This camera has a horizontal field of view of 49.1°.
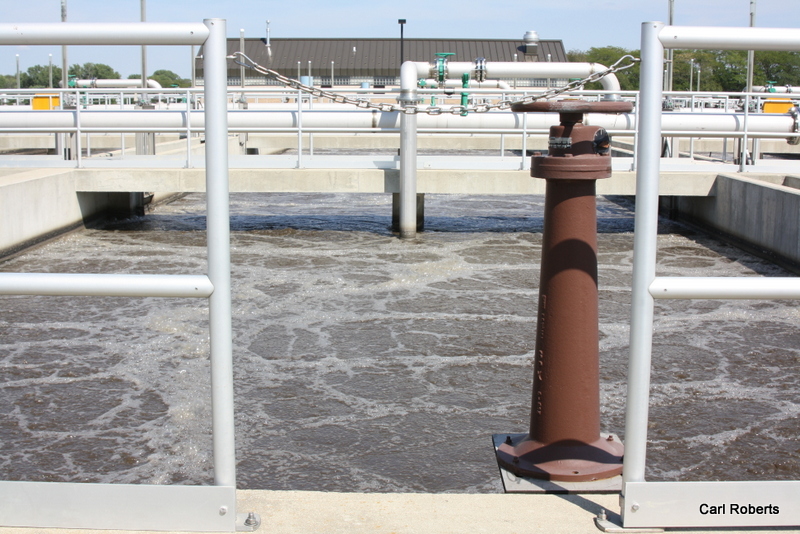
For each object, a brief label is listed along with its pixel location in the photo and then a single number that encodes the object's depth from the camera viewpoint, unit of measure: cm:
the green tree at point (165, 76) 11606
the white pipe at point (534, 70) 1380
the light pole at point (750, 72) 2226
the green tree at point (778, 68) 8444
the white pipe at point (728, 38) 210
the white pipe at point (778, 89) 2483
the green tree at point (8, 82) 11584
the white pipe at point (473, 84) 1901
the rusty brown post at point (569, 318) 280
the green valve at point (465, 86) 954
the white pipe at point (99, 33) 208
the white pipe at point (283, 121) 1168
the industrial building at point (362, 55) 6719
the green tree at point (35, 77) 11212
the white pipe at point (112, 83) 2611
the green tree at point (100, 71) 10800
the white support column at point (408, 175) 1020
